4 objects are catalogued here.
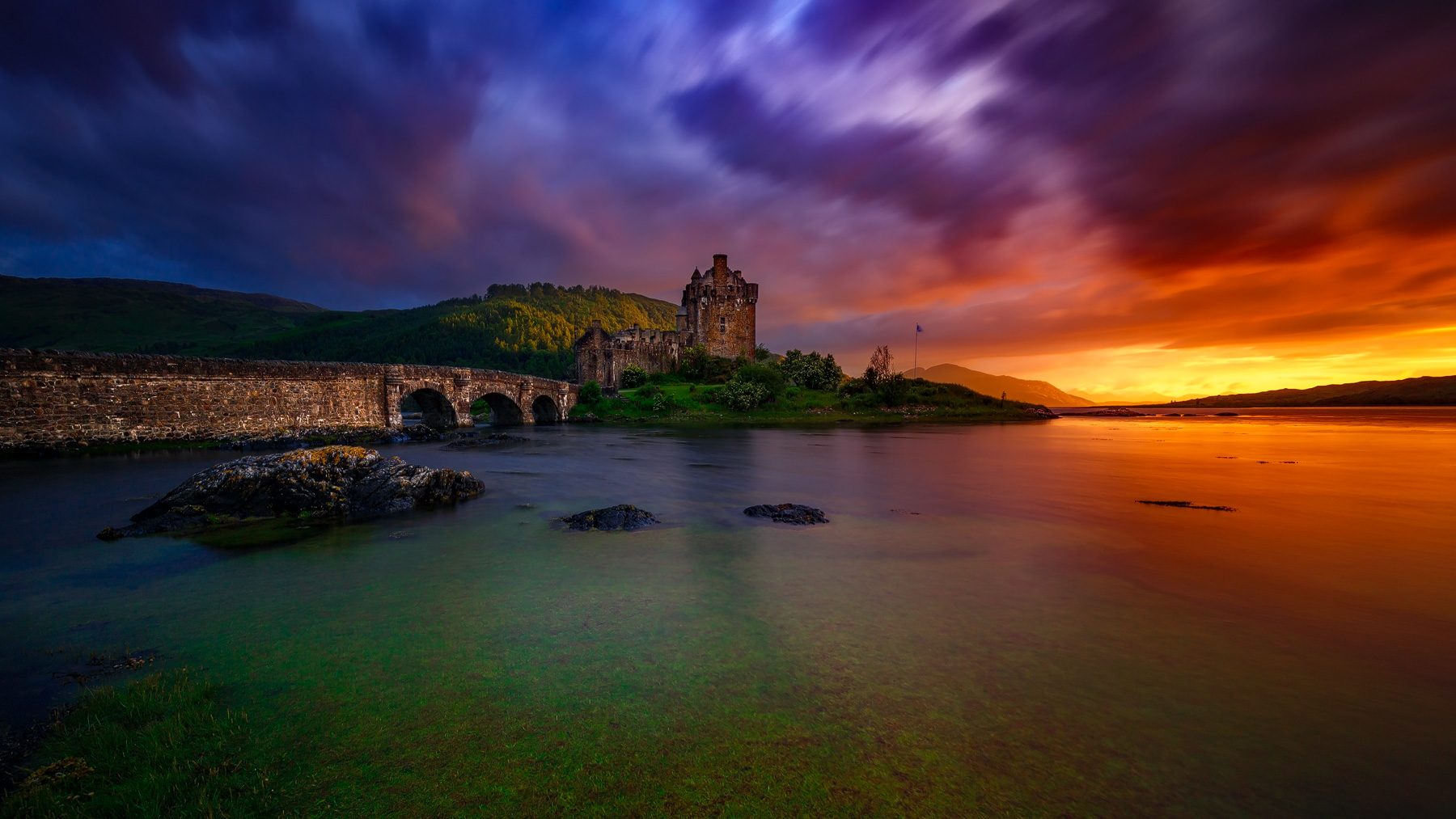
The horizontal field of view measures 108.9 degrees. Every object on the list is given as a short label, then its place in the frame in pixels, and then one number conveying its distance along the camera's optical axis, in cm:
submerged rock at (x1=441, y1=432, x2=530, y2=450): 2845
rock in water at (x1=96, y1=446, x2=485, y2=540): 1117
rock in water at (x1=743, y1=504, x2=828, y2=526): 1202
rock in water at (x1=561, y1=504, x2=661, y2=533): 1124
